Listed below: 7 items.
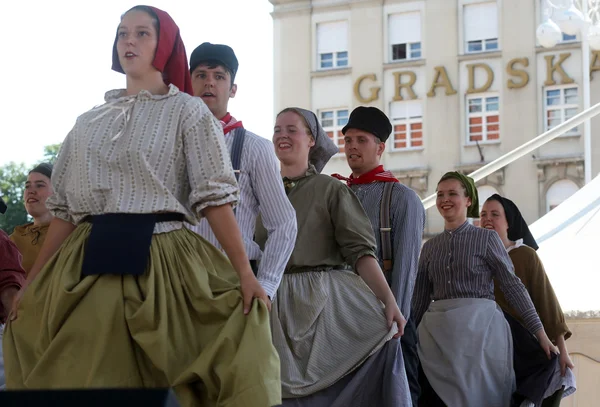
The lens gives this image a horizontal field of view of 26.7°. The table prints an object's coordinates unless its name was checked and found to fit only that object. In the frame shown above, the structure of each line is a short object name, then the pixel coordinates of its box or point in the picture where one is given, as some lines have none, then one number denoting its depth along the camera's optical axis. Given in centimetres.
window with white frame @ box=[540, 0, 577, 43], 3759
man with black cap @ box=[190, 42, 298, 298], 439
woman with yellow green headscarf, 705
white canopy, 884
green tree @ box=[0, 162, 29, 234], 4155
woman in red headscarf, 349
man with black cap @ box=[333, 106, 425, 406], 632
